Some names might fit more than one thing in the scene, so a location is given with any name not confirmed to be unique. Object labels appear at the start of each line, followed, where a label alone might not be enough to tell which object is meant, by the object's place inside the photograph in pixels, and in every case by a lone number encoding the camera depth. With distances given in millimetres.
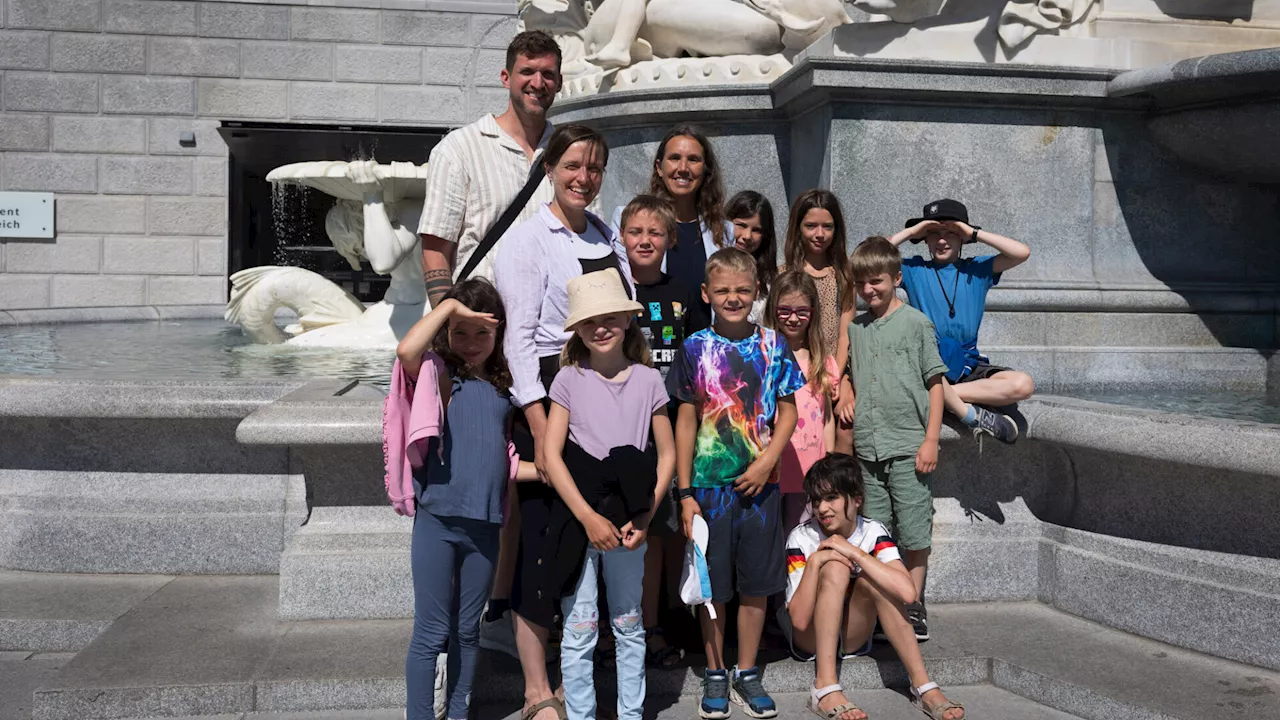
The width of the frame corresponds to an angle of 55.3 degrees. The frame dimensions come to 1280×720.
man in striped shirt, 3613
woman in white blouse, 3373
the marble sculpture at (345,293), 7965
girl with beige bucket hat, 3295
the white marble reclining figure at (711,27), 6285
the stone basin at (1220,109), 4938
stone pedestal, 5328
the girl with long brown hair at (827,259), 4023
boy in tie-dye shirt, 3520
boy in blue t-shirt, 4141
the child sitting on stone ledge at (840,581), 3572
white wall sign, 12312
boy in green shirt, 3855
